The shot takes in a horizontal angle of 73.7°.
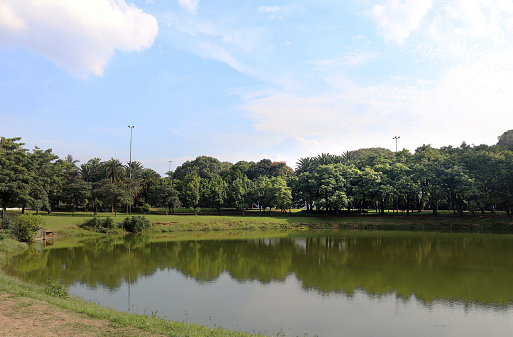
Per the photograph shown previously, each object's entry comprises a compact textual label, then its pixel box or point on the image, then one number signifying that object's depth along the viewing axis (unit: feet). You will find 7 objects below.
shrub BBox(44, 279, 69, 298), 52.70
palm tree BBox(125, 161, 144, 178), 273.75
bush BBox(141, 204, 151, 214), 241.14
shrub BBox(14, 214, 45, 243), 117.29
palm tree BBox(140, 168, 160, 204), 279.69
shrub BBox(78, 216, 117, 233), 153.28
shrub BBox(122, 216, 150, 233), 162.40
